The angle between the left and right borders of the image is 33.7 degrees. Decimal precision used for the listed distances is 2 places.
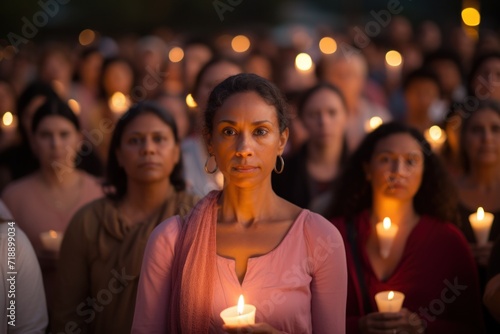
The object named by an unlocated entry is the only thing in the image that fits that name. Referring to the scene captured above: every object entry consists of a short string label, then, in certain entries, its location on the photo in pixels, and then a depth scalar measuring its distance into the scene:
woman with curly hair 4.00
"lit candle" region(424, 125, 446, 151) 5.95
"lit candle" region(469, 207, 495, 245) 4.36
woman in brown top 3.96
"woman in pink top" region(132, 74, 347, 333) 2.92
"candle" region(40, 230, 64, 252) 4.53
